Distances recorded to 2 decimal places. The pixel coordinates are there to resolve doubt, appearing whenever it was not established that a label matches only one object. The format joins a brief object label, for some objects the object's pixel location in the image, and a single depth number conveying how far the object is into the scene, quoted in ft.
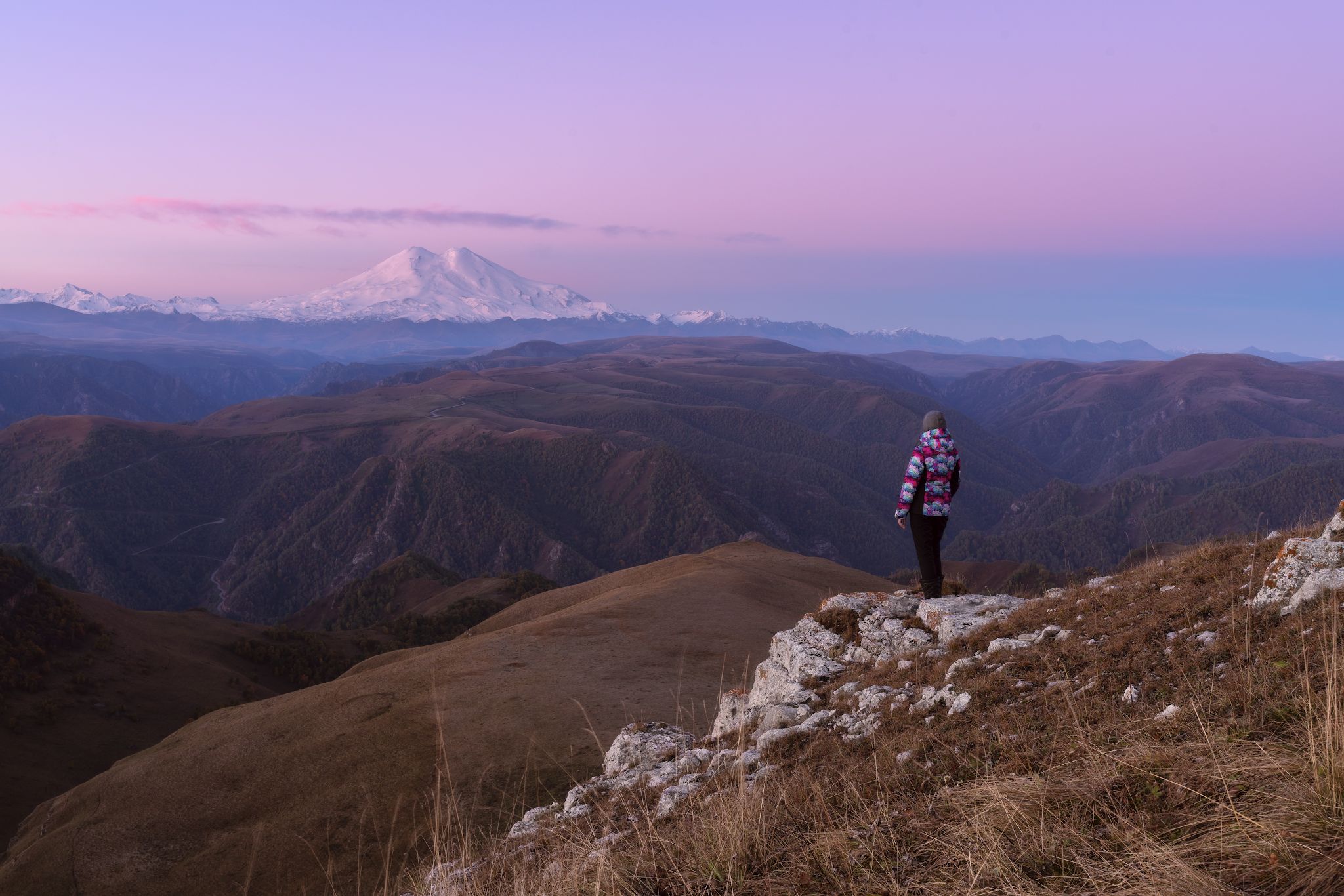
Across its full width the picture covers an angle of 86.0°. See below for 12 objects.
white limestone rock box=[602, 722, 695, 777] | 36.19
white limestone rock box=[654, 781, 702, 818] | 23.81
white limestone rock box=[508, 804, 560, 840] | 29.08
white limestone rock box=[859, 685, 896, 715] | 29.09
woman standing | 42.52
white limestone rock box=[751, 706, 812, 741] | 31.32
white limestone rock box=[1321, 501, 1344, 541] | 27.58
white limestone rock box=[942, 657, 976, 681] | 29.01
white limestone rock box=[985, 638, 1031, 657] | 29.86
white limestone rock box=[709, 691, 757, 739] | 35.90
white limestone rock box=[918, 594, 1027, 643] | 35.99
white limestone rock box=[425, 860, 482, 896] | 16.19
